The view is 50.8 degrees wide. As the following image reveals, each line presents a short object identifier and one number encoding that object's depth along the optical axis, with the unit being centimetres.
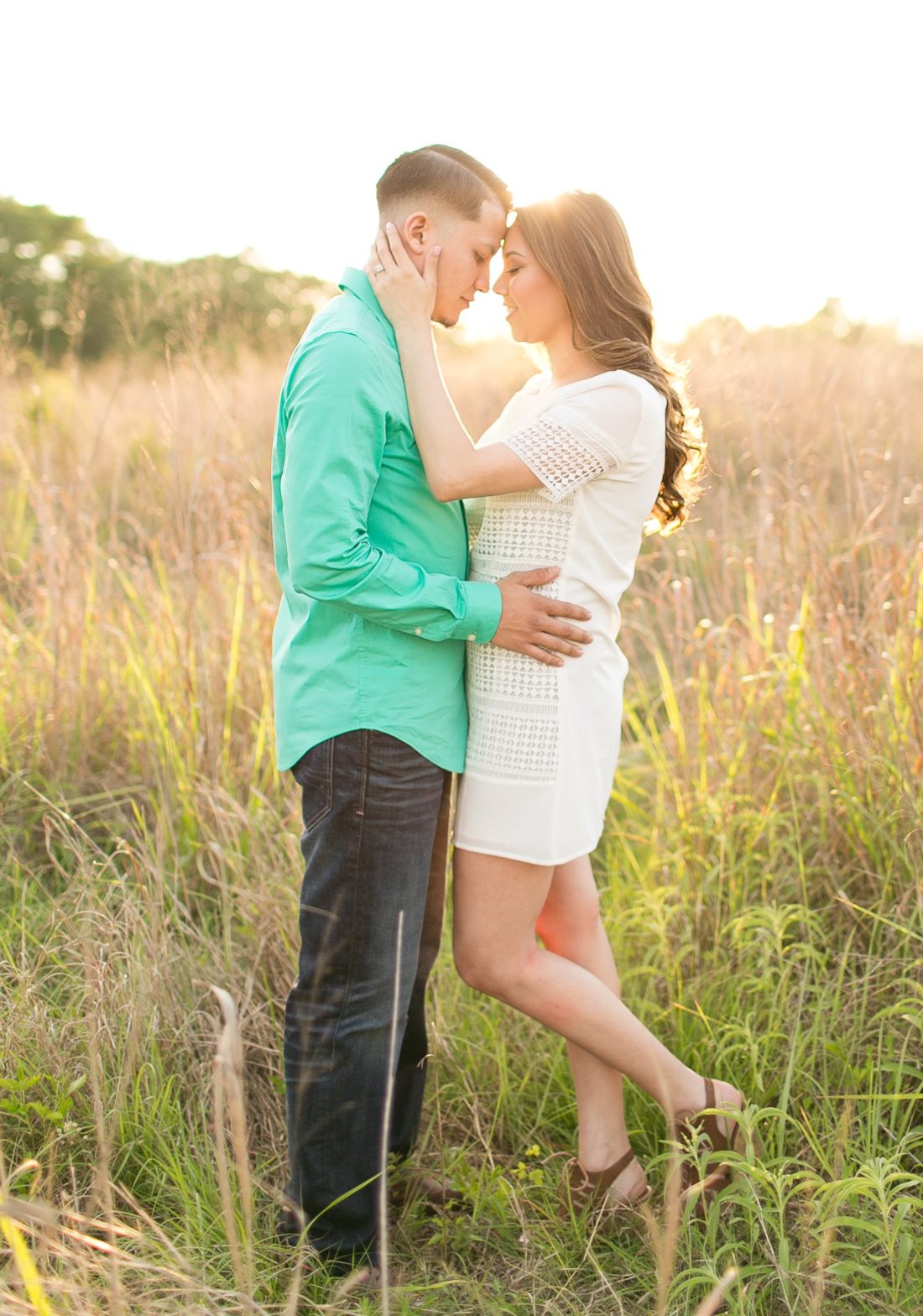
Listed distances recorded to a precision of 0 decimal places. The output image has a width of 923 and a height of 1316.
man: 177
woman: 190
